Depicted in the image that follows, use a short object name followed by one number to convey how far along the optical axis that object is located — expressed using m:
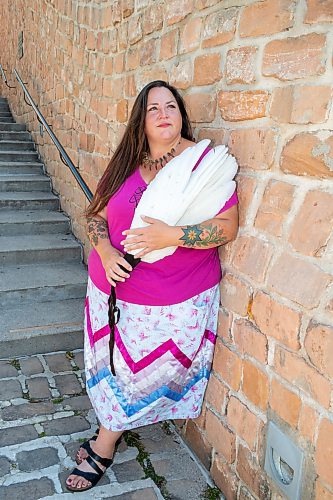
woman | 1.96
